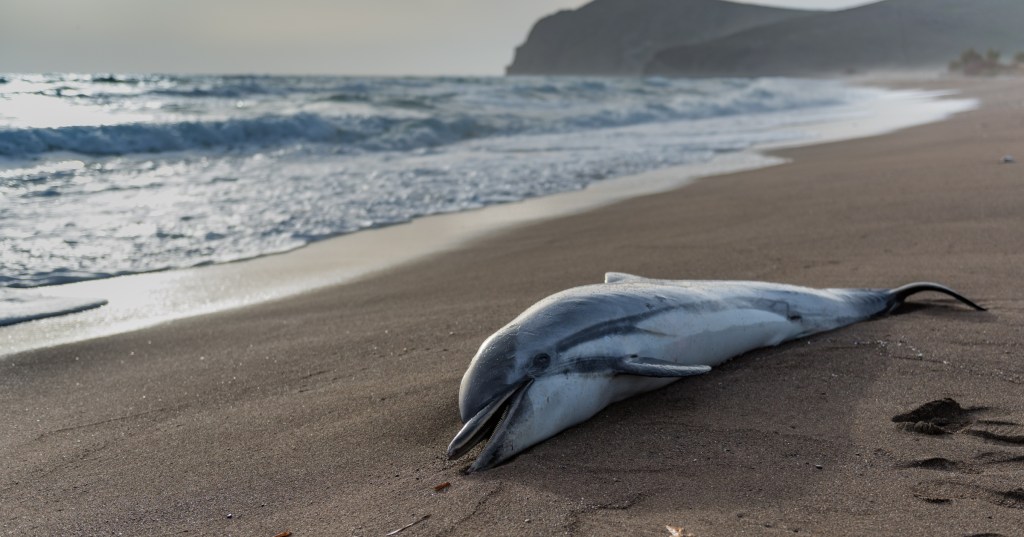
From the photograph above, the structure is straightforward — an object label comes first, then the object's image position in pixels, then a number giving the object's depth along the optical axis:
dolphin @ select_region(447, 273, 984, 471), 2.70
